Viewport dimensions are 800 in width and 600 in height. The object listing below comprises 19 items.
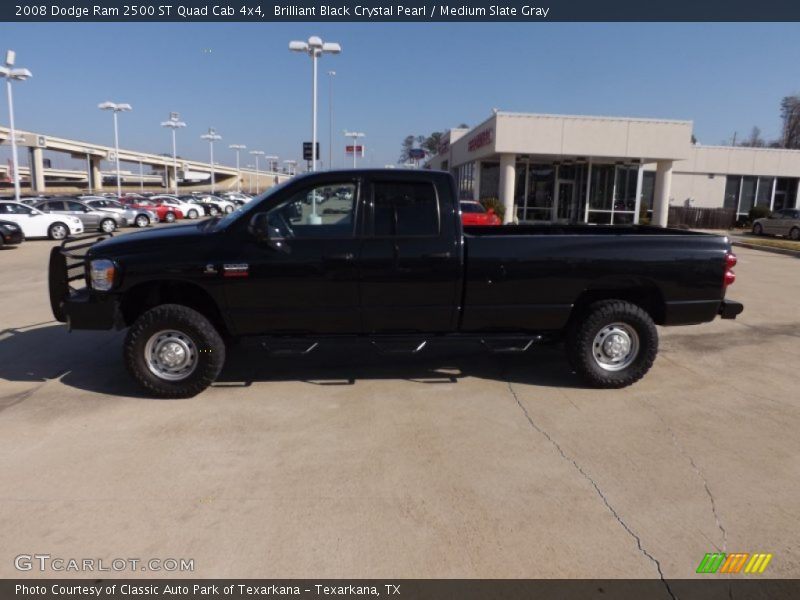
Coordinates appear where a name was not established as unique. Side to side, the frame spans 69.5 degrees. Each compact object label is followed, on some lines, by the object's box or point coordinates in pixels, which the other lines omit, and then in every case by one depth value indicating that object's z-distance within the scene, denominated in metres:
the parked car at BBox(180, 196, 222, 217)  42.70
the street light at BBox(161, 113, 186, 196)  62.12
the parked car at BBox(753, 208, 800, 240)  26.95
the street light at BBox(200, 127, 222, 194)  73.81
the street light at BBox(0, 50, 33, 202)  31.61
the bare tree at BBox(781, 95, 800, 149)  82.12
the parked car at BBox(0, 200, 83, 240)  21.56
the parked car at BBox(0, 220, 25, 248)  18.59
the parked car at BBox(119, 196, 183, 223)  33.53
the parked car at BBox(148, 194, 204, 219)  36.97
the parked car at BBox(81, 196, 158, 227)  28.82
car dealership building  27.17
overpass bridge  83.62
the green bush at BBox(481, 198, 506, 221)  27.70
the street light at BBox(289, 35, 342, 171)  23.48
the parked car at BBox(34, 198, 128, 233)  24.94
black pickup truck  5.15
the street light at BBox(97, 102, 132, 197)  53.41
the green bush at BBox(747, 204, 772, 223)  33.38
